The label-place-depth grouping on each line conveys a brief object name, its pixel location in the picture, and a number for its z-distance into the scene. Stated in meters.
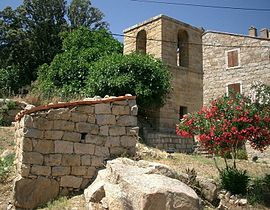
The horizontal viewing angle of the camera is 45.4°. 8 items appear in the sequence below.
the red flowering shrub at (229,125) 7.86
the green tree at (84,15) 29.64
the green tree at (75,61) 16.48
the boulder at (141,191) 4.72
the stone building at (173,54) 14.70
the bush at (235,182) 7.80
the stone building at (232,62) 20.47
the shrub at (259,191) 7.58
